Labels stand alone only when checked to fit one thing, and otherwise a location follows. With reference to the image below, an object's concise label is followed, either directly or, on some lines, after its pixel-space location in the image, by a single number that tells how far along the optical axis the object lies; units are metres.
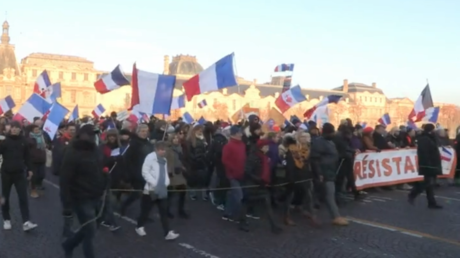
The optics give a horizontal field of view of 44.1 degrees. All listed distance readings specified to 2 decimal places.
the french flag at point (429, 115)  20.45
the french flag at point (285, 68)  22.28
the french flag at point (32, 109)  14.95
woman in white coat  8.50
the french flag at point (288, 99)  19.73
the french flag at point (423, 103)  20.25
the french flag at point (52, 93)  22.31
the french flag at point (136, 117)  21.22
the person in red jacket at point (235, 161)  9.42
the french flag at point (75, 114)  20.88
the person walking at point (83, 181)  6.42
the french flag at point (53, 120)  12.65
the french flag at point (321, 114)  20.37
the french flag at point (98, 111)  29.66
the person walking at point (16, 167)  8.80
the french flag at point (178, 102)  24.02
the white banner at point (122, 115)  21.25
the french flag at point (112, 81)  18.06
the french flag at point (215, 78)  13.45
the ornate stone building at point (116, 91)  83.97
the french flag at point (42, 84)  22.48
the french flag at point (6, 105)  24.42
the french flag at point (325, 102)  21.31
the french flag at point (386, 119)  24.03
